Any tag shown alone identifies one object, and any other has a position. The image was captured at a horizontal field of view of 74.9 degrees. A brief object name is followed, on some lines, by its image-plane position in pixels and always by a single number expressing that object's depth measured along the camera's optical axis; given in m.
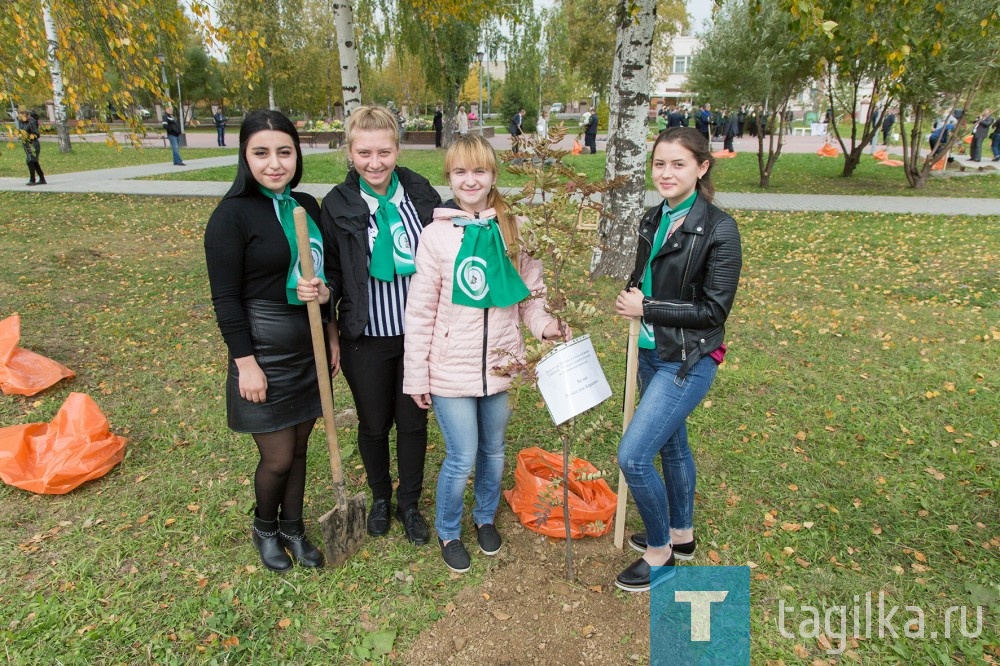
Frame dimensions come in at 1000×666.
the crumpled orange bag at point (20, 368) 4.66
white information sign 2.47
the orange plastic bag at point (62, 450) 3.54
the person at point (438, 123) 25.03
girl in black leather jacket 2.37
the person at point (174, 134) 19.41
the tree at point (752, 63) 13.00
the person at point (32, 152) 14.35
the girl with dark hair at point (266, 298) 2.43
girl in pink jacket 2.56
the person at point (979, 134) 19.39
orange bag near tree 3.21
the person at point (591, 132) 22.03
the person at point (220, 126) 27.44
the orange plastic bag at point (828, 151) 22.52
